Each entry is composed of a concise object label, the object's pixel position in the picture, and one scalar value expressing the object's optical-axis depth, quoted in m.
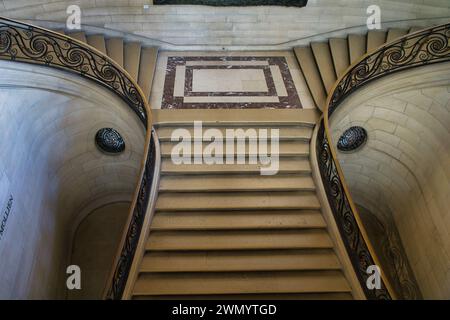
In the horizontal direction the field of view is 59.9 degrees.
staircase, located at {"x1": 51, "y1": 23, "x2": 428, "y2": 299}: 4.14
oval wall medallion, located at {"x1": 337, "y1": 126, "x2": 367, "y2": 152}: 6.92
